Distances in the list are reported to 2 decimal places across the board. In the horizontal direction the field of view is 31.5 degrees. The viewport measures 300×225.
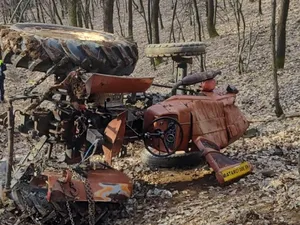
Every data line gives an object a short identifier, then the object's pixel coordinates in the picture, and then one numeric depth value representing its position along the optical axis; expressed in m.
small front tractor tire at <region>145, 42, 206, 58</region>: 7.60
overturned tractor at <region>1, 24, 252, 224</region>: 5.62
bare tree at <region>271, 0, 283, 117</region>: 9.31
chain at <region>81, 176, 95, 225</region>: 5.54
